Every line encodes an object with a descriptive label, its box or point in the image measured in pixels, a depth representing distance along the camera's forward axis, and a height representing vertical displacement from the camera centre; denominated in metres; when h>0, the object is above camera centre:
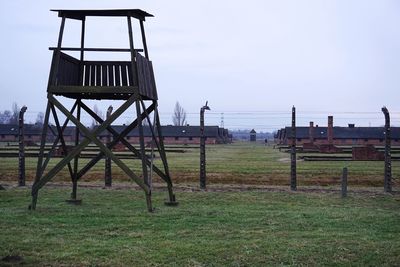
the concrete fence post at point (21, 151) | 16.67 -0.39
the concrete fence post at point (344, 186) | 14.20 -1.29
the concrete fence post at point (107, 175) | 16.42 -1.17
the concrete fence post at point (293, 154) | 15.92 -0.44
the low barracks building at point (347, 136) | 96.31 +0.90
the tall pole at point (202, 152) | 16.31 -0.40
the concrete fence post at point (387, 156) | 15.69 -0.49
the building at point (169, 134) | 103.78 +1.26
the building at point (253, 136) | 138.88 +1.17
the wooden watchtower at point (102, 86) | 11.09 +1.22
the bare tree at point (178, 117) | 164.50 +7.52
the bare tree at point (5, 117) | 181.59 +8.08
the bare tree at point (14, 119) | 147.54 +6.09
